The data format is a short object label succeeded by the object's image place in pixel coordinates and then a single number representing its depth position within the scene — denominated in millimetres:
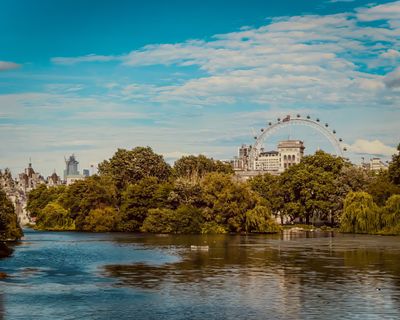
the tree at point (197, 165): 171750
